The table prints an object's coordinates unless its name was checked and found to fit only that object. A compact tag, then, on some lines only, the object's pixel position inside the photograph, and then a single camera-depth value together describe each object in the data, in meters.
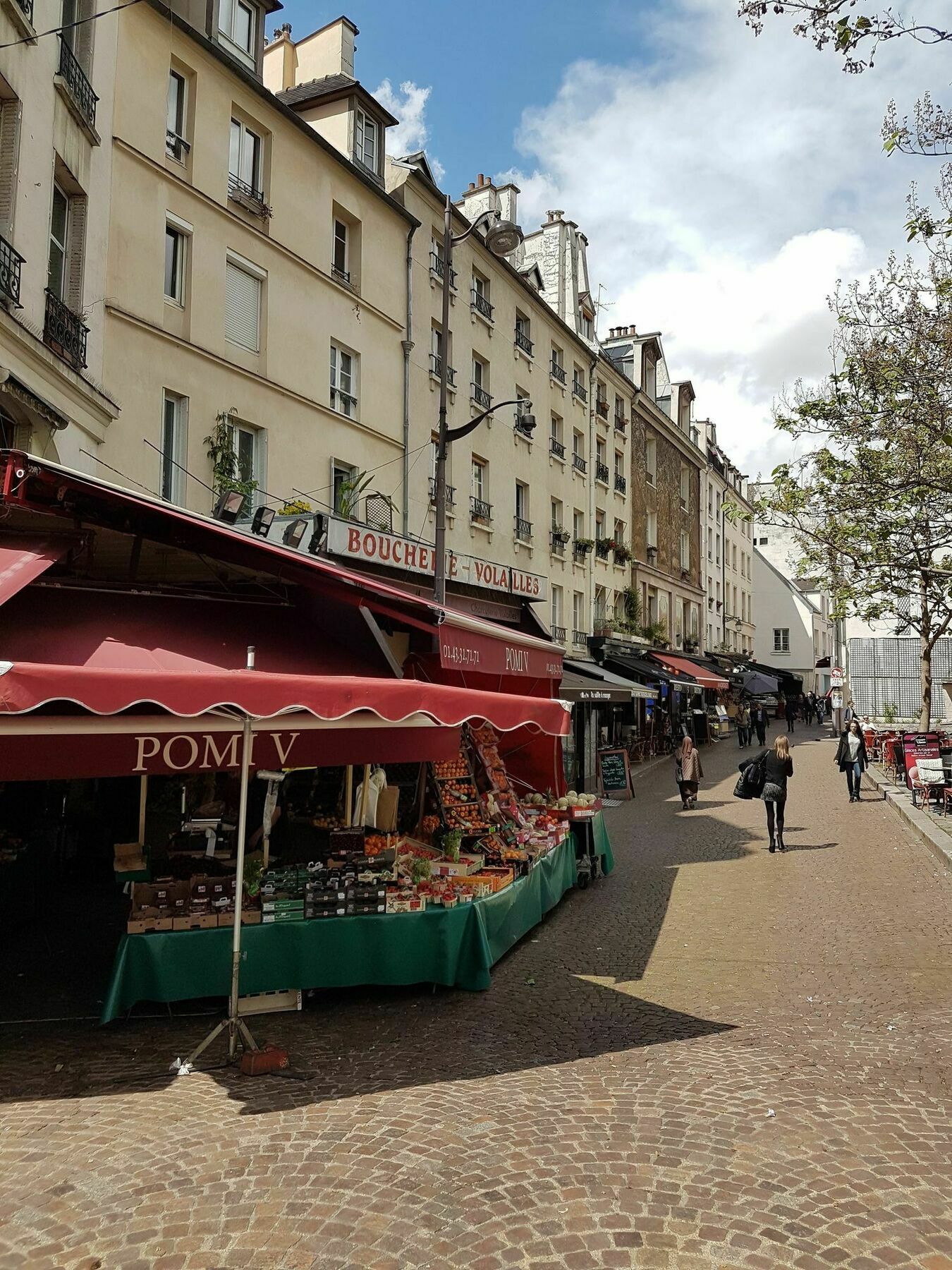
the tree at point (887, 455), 12.03
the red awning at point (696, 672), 31.49
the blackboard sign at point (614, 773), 20.62
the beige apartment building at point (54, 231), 9.89
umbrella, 40.62
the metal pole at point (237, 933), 5.72
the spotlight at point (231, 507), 11.95
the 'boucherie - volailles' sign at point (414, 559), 13.72
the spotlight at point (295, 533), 12.69
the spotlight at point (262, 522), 12.14
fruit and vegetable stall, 6.47
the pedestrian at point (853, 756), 18.53
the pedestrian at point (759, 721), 32.88
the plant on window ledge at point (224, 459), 14.69
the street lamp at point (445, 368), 12.37
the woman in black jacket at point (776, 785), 13.68
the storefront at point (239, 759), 5.35
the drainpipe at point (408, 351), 19.80
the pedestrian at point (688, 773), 18.39
